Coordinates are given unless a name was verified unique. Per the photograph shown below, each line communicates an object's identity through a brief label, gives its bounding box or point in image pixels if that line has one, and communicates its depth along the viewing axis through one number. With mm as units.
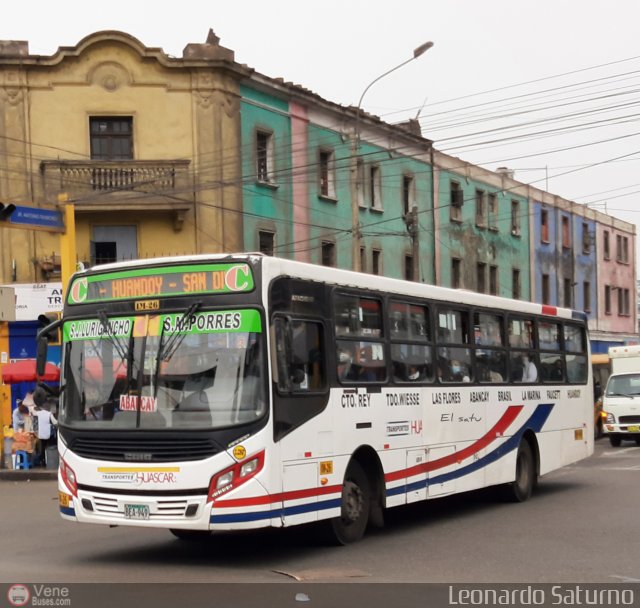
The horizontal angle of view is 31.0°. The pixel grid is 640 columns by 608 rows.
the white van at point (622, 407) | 29438
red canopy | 25156
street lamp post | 27703
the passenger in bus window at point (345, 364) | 11648
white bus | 10211
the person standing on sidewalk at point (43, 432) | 22734
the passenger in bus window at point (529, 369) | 16406
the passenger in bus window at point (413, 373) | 13092
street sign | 20438
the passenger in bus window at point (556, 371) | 17375
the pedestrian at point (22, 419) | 24281
